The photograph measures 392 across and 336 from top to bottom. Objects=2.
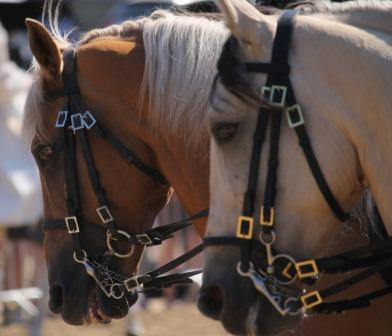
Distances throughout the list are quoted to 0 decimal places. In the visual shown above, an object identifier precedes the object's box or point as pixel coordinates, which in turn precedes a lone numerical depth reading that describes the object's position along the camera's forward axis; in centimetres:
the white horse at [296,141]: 611
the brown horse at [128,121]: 810
